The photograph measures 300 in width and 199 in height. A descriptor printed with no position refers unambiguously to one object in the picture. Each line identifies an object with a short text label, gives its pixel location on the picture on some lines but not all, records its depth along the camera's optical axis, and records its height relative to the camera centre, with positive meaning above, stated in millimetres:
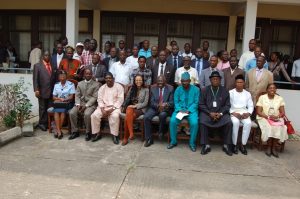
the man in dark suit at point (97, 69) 7363 -294
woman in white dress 6402 -1046
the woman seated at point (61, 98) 7027 -912
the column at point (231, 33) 10375 +830
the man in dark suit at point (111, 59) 7707 -74
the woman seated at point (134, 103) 6809 -931
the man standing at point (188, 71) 7057 -269
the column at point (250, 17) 8312 +1058
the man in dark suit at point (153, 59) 7383 -29
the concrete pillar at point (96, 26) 10621 +886
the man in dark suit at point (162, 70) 7262 -248
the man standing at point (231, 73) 7074 -240
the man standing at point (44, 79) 7359 -560
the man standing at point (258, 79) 6980 -330
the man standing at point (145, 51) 7938 +143
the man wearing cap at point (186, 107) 6516 -926
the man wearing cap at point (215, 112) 6426 -973
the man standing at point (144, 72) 7066 -300
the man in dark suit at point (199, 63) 7461 -71
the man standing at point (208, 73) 7046 -267
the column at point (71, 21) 8484 +797
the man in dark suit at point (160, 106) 6691 -922
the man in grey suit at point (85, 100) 6953 -911
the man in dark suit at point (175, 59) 7496 -12
